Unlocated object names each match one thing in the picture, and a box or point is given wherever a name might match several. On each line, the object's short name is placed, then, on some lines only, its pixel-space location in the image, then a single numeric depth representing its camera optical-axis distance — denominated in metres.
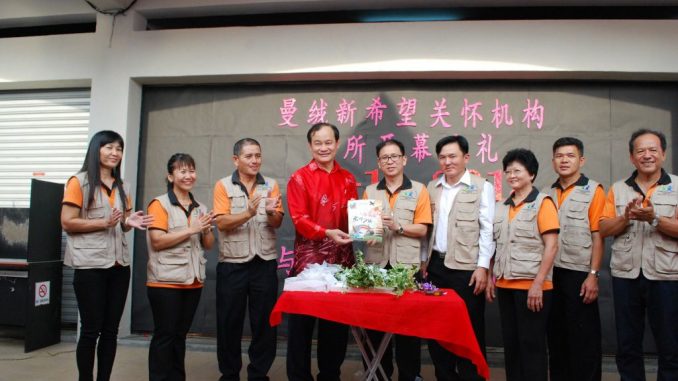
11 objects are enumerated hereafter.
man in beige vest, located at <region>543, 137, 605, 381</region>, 3.19
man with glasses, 3.20
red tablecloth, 2.65
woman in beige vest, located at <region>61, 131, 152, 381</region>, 3.08
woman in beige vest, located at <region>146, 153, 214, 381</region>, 3.17
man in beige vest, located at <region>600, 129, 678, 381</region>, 2.96
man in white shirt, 3.21
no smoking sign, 4.59
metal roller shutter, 5.42
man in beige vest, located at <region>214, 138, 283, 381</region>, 3.46
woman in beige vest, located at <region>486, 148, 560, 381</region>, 3.01
